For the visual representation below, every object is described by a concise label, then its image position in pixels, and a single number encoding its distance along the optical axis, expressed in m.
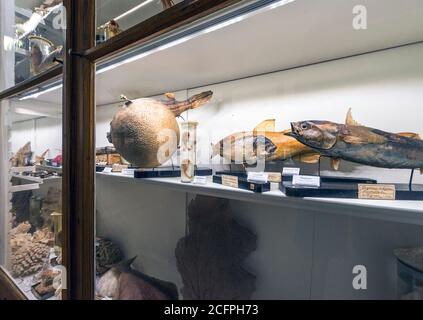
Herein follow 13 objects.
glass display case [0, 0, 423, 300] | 0.42
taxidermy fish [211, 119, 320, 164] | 0.52
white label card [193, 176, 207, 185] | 0.55
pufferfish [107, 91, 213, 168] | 0.57
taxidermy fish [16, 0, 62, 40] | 0.78
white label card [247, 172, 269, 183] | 0.47
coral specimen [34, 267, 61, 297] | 0.78
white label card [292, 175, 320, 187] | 0.42
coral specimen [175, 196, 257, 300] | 0.57
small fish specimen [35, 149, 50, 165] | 0.88
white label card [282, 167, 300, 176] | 0.51
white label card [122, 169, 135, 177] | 0.66
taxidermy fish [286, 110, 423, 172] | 0.40
